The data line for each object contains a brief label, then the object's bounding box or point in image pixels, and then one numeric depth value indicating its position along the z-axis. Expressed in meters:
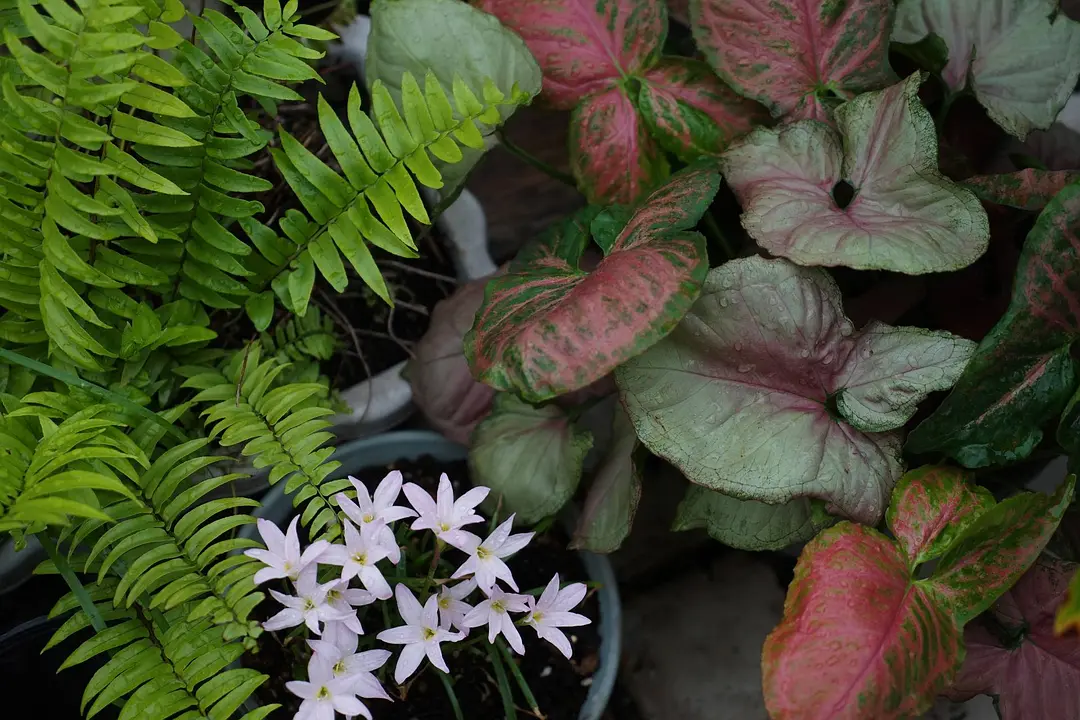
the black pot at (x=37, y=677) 1.04
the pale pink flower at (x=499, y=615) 0.83
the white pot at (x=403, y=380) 1.29
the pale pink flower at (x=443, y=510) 0.81
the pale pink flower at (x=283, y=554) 0.75
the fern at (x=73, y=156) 0.82
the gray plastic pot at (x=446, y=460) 1.15
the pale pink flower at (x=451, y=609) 0.85
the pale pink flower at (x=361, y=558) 0.76
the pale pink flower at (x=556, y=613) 0.86
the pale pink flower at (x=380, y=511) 0.78
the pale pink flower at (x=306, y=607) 0.75
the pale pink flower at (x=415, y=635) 0.80
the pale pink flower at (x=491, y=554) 0.81
